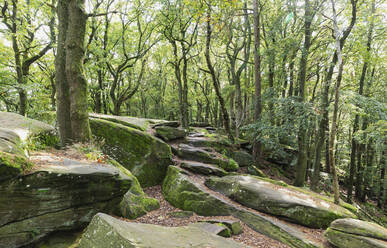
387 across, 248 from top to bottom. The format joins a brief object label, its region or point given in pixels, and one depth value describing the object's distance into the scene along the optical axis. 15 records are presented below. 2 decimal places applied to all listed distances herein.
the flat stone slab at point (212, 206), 5.78
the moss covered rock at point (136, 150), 8.88
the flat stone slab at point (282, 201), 6.78
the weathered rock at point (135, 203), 5.71
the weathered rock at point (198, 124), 23.80
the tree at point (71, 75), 6.32
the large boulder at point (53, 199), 3.39
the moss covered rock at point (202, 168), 9.84
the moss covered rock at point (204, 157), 11.48
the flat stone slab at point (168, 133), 12.69
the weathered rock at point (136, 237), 2.71
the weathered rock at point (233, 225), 5.73
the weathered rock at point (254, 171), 12.59
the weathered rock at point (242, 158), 14.09
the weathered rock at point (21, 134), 3.96
